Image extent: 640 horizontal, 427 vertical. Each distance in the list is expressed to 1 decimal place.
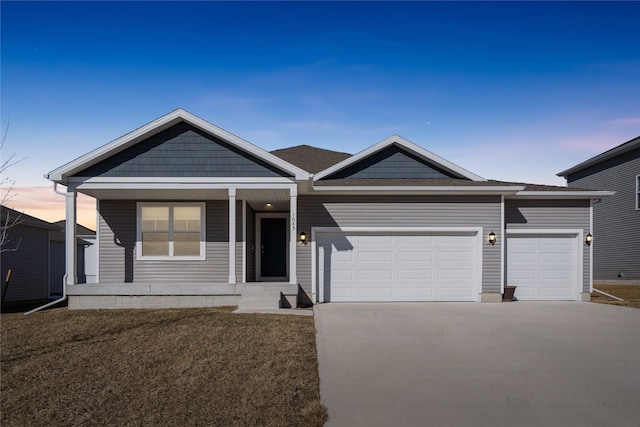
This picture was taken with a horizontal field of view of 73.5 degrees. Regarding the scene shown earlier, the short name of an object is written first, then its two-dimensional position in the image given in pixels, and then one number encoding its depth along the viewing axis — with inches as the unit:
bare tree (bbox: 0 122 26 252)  330.0
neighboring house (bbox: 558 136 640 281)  779.4
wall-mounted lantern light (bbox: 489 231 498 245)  473.1
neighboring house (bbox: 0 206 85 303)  647.8
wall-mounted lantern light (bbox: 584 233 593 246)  492.1
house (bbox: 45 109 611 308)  442.9
